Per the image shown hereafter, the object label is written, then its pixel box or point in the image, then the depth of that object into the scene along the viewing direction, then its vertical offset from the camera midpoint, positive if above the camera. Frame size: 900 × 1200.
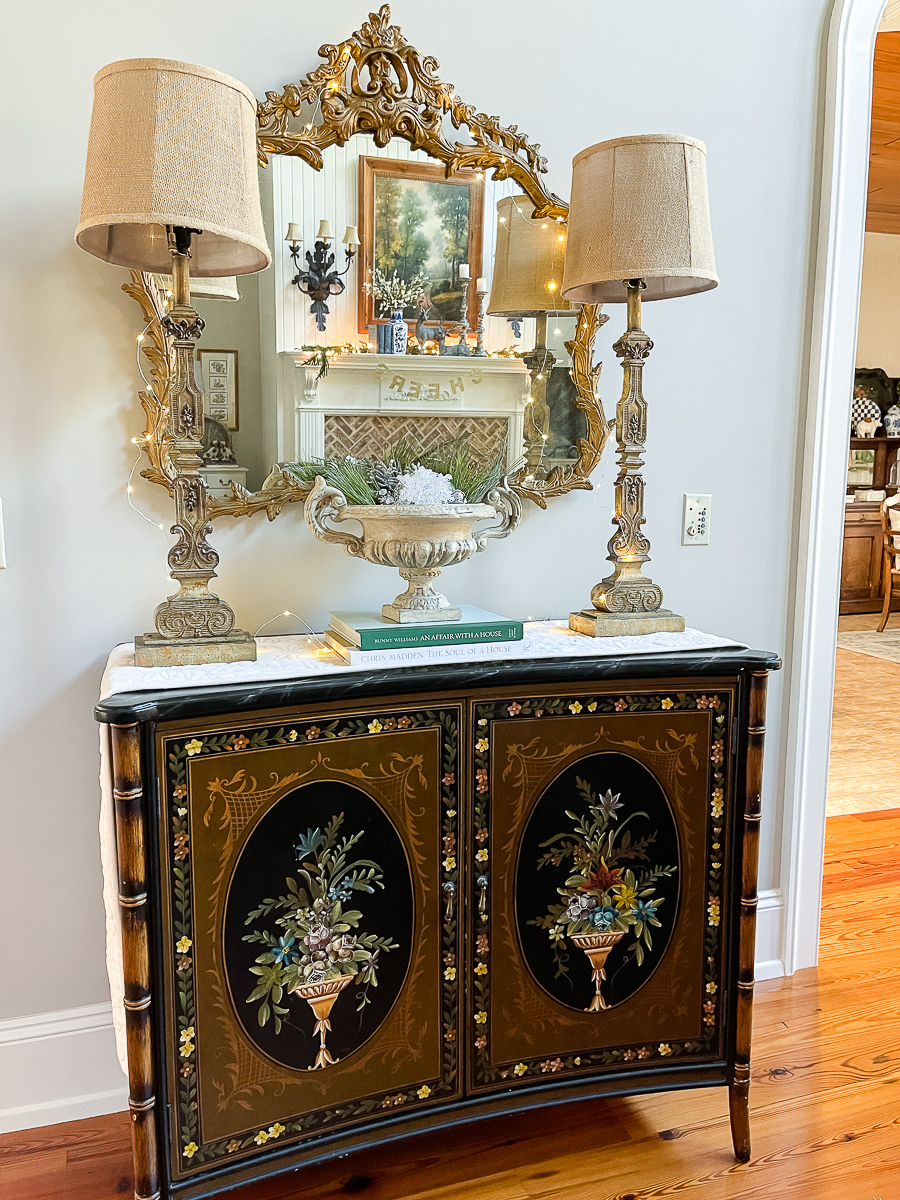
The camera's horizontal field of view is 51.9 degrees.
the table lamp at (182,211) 1.30 +0.38
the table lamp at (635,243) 1.60 +0.40
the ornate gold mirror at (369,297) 1.72 +0.33
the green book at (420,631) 1.57 -0.28
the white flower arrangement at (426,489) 1.71 -0.03
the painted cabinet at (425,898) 1.37 -0.70
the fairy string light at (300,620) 1.76 -0.31
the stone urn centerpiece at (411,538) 1.64 -0.12
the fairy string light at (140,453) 1.69 +0.03
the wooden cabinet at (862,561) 7.61 -0.72
